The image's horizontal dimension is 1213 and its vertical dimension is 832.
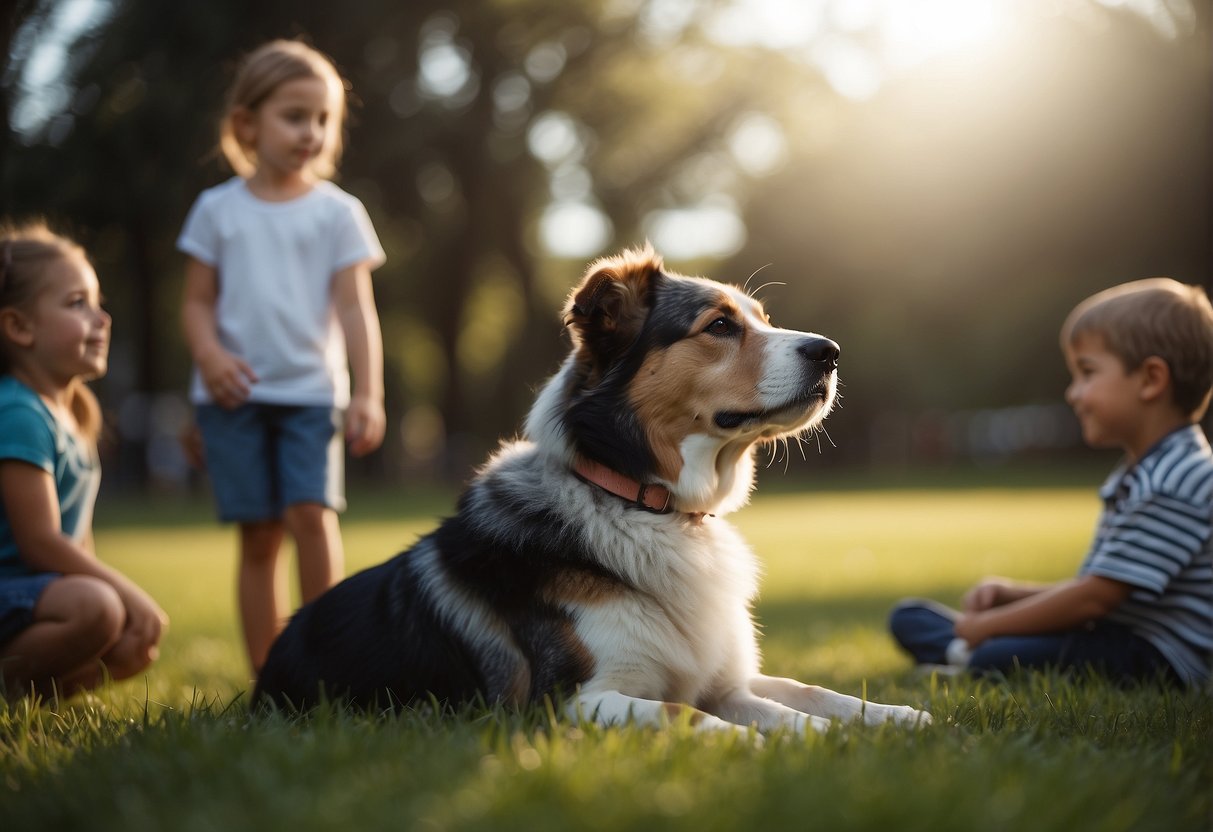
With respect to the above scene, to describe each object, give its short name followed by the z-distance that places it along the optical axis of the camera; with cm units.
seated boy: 439
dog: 344
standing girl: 514
